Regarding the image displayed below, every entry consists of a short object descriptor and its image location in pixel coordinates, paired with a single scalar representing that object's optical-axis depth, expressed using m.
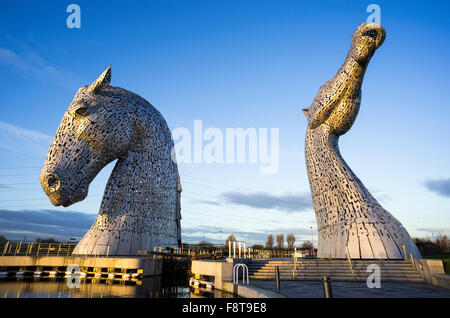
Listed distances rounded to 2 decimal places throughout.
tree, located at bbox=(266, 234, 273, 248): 75.71
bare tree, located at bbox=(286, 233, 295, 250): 70.16
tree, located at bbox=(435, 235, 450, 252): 49.91
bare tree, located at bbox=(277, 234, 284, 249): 72.12
